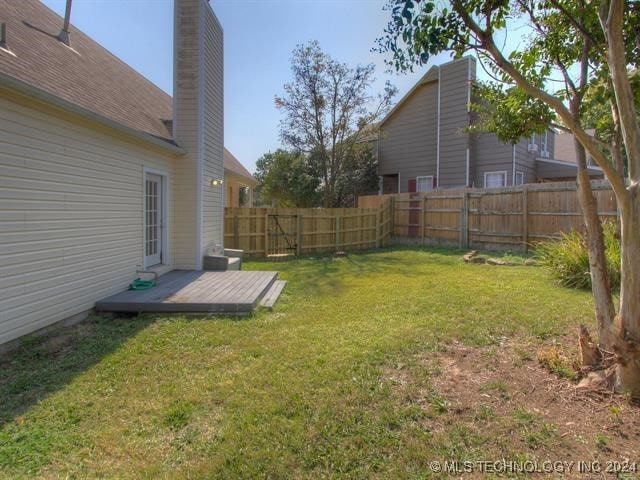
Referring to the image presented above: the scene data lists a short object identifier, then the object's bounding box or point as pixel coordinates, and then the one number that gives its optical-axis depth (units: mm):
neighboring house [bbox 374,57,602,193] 14828
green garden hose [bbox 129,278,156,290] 6336
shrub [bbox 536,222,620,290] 6438
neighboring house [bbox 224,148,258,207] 13662
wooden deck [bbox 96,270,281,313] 5344
